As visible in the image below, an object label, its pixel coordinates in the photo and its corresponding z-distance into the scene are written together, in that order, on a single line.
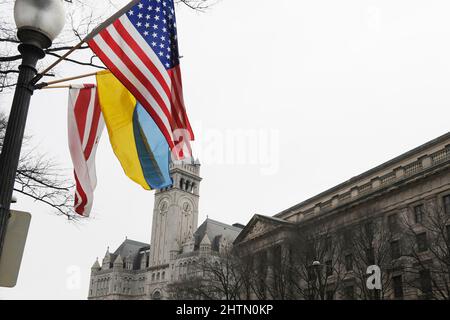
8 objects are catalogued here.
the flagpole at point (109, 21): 8.20
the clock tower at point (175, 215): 125.19
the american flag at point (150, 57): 8.67
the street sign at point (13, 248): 5.98
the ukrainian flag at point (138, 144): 10.61
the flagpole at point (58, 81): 6.98
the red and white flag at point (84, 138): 9.75
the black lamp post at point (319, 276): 38.69
